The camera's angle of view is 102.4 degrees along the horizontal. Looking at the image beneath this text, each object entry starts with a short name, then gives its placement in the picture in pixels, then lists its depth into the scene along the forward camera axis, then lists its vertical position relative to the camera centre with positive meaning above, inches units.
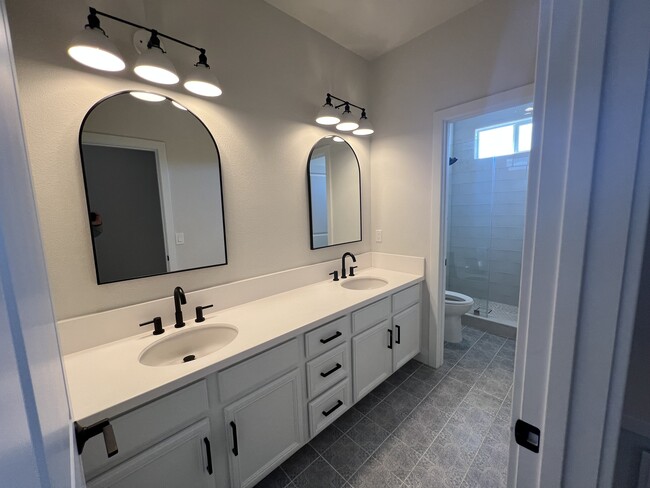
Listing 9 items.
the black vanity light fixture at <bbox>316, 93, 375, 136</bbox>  74.3 +27.3
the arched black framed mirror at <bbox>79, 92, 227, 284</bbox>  47.2 +5.5
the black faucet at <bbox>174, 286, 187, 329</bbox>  52.6 -17.8
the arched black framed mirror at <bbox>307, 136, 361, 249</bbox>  80.4 +6.0
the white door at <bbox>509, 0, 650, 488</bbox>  15.6 -1.5
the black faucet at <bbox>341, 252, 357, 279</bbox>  85.5 -17.2
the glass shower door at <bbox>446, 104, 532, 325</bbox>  116.5 -0.7
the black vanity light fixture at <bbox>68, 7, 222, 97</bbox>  39.8 +25.9
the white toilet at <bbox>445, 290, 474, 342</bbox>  99.7 -41.2
